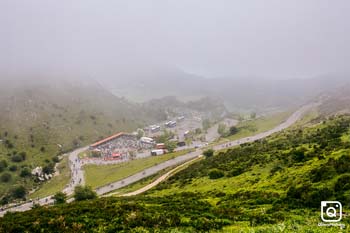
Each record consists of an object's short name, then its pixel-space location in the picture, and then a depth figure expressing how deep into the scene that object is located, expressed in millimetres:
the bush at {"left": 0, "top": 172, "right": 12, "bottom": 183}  188875
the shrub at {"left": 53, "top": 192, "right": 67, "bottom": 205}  97662
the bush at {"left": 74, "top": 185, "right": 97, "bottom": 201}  98288
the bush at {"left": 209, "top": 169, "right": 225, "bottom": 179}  69500
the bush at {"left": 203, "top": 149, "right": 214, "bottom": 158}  150275
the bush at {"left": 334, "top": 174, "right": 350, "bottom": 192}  33034
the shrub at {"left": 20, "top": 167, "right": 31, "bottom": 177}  197500
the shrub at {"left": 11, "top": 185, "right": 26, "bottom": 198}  168125
